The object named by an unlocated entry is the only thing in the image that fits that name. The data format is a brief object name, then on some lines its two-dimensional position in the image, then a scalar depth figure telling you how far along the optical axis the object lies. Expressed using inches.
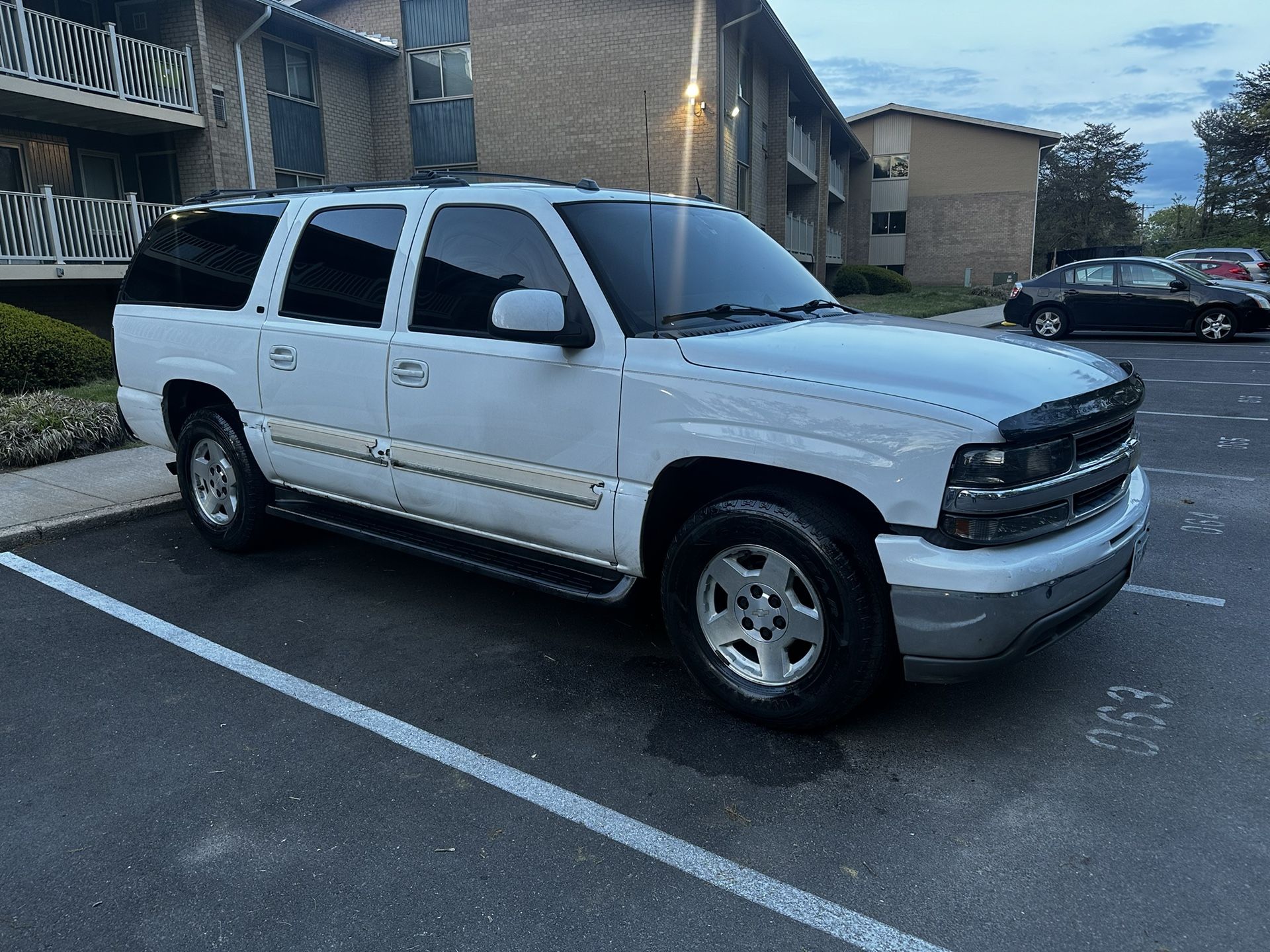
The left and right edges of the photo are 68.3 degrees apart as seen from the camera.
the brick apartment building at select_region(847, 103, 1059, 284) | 1738.4
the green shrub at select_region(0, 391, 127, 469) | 300.4
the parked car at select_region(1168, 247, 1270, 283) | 874.1
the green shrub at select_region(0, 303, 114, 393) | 403.9
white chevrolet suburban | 118.8
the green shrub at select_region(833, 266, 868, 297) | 1320.1
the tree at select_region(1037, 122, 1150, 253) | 2657.5
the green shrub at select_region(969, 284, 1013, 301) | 1367.9
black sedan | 664.4
